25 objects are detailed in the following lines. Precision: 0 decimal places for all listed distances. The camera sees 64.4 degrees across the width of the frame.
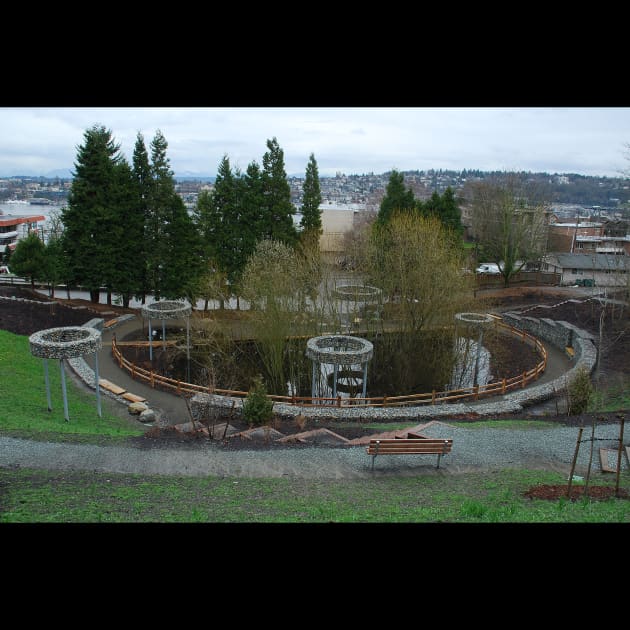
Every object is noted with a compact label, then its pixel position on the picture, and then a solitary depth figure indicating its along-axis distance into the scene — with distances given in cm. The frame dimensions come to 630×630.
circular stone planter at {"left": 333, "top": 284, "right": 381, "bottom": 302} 1956
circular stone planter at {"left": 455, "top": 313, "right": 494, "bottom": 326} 1849
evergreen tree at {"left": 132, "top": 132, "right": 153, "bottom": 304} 2633
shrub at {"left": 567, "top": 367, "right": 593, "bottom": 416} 1413
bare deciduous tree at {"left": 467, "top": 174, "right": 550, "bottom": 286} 3540
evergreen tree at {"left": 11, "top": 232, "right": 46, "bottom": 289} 2752
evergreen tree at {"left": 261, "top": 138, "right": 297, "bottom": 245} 2778
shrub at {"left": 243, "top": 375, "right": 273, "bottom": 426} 1316
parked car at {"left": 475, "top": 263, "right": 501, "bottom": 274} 4761
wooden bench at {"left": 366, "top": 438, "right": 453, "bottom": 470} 956
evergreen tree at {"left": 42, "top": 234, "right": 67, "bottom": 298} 2571
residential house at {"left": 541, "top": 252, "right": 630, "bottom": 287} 3978
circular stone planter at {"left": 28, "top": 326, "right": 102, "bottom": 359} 1243
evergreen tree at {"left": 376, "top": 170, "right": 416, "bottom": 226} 3256
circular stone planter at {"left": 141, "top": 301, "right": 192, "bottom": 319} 1928
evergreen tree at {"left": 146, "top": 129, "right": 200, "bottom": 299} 2636
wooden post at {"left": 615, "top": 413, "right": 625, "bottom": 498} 760
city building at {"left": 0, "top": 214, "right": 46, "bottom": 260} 5775
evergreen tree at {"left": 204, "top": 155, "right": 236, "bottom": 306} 2780
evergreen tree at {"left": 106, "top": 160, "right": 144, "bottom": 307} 2578
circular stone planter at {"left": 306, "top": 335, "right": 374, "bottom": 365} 1467
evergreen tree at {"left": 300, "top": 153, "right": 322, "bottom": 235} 2916
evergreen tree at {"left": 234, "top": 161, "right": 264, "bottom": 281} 2761
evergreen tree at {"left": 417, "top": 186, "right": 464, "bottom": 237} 3225
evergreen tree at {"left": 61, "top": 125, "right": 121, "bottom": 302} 2534
